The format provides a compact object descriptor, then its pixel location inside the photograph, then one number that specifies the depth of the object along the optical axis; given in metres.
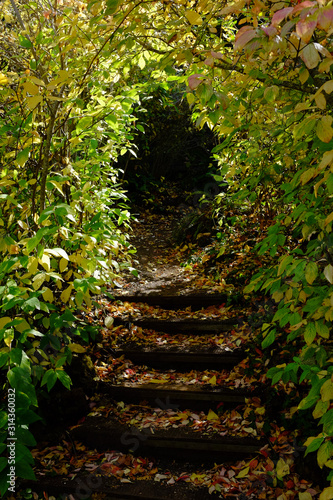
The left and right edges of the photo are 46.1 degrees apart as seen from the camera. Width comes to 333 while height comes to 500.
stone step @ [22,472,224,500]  2.73
